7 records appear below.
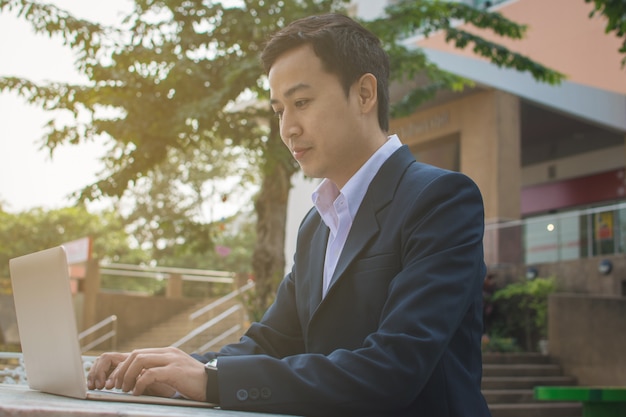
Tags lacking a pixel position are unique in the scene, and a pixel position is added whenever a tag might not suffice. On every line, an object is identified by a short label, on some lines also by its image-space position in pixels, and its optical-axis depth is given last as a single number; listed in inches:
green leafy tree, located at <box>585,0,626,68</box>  265.0
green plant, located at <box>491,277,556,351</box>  601.6
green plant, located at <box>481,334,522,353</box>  559.2
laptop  57.5
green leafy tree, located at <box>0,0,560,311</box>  459.8
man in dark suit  59.0
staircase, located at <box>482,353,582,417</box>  428.4
